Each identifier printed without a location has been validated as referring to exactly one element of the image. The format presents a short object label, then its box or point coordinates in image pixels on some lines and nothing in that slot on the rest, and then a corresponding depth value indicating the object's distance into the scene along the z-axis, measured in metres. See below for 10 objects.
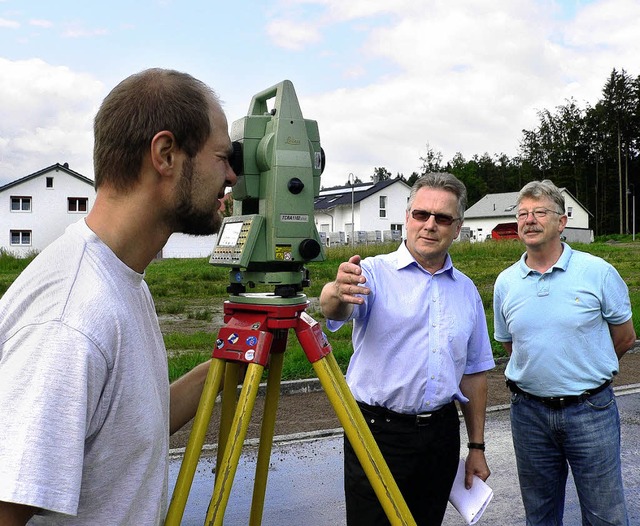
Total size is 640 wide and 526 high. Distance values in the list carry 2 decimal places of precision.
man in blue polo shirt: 3.33
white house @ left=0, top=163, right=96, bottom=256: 50.25
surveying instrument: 2.01
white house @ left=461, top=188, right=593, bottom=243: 69.94
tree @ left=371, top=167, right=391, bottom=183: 112.05
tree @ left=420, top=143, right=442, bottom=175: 89.38
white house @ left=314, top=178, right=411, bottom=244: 58.94
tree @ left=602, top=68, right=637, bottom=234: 67.25
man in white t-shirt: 1.23
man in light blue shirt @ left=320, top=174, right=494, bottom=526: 2.86
